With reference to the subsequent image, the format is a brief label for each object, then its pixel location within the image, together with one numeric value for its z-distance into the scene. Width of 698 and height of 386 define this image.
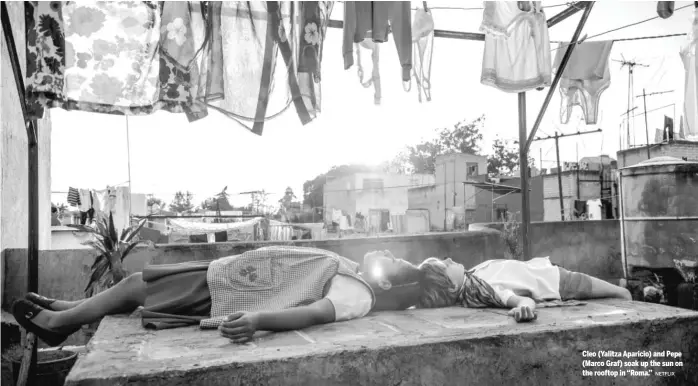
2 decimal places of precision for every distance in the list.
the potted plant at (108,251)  4.00
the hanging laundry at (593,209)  22.12
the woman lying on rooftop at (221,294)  2.79
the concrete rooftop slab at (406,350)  1.92
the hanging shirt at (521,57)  5.28
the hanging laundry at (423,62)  5.27
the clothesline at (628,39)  5.78
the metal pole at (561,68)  4.92
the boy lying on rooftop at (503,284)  3.56
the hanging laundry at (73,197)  13.08
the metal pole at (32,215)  3.18
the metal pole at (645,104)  19.30
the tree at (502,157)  42.11
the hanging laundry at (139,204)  19.45
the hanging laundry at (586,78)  6.70
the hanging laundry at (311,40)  4.09
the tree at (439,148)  42.81
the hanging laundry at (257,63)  4.15
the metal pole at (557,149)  19.64
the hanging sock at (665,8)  3.50
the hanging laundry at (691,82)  5.10
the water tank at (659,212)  5.93
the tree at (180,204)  38.53
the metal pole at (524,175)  5.73
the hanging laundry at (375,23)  4.40
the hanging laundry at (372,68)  5.00
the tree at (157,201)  32.33
